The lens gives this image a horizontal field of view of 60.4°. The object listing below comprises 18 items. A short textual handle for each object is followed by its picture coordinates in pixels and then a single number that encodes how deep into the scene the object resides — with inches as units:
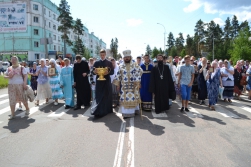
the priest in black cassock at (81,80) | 336.5
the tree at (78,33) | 2169.3
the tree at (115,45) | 4439.5
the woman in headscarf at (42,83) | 377.7
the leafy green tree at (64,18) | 1903.3
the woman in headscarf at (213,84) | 325.4
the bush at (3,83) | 641.5
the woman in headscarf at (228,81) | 394.6
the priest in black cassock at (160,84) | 297.6
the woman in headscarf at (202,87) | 373.1
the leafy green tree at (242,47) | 1464.4
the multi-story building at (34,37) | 1748.3
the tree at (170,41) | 4001.0
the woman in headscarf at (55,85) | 373.7
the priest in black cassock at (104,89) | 289.0
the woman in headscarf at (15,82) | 281.4
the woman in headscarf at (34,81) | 476.9
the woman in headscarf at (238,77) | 437.7
